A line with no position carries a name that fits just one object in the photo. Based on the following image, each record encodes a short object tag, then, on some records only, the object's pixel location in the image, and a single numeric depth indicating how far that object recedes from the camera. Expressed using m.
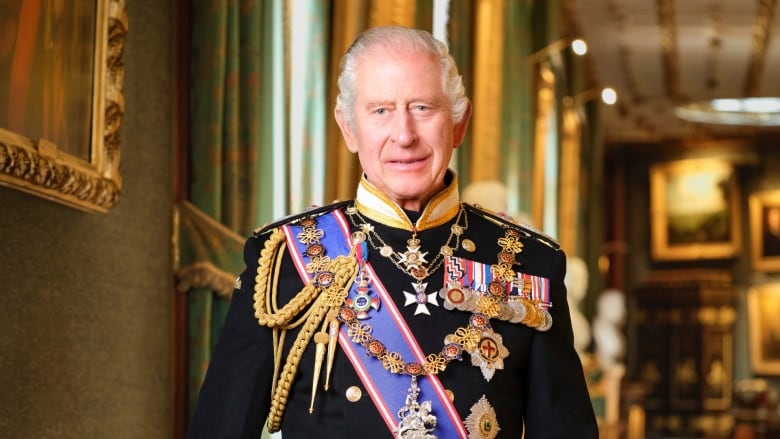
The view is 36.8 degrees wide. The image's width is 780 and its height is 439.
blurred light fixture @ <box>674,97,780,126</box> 17.59
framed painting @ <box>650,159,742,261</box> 19.64
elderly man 2.42
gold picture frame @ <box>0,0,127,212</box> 3.03
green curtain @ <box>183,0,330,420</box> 4.46
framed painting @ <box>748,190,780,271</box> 19.28
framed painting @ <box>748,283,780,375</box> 19.16
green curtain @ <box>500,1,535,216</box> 9.94
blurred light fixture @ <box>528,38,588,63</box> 11.46
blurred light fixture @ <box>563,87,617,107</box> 14.81
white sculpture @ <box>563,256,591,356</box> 9.44
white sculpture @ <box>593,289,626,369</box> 13.45
